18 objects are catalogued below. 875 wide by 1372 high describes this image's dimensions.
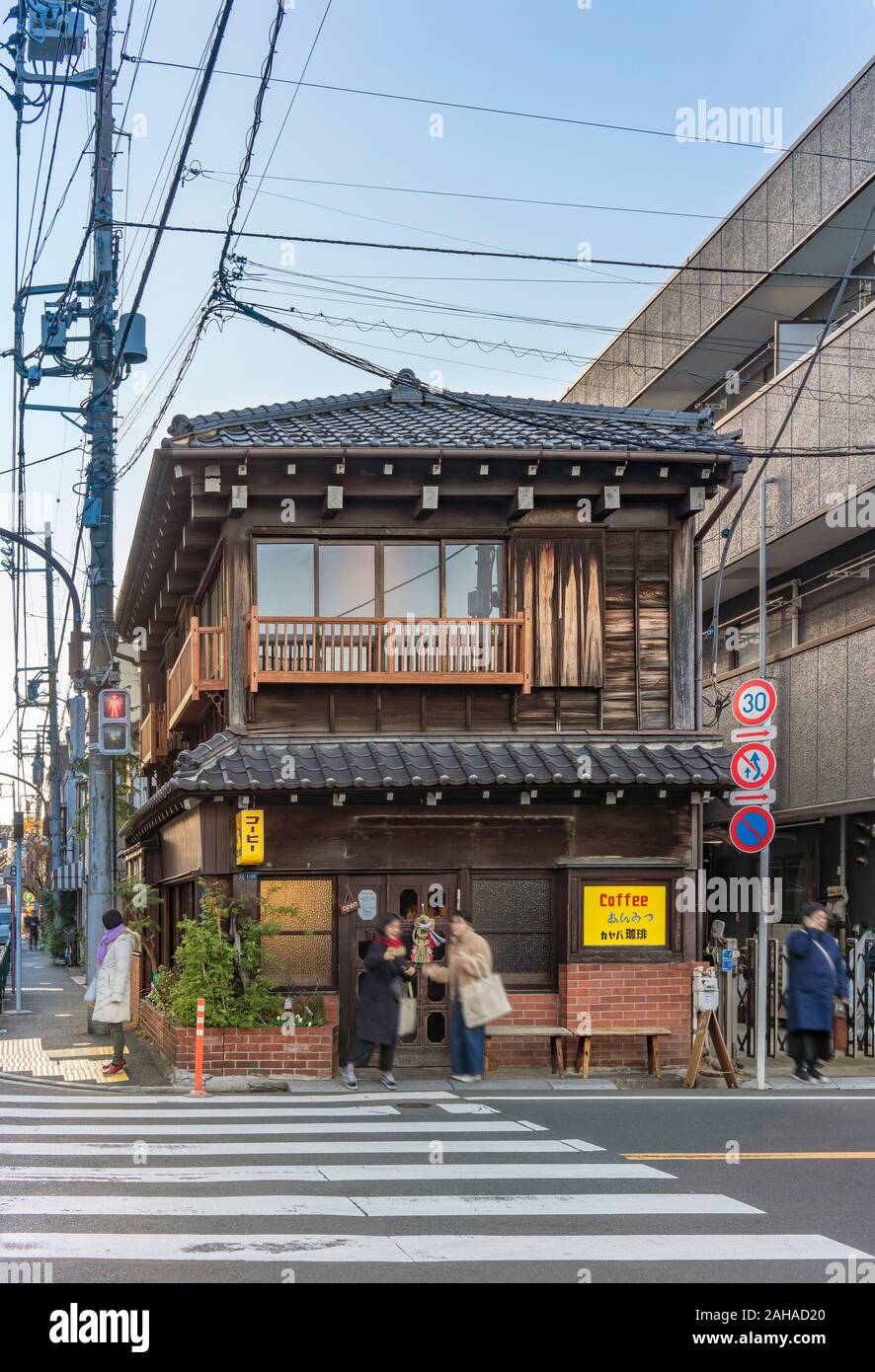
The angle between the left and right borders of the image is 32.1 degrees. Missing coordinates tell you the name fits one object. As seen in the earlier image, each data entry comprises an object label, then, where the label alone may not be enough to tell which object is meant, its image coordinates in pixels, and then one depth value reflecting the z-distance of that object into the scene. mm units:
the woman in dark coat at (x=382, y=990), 15867
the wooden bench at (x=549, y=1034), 17875
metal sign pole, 16984
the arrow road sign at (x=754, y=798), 17438
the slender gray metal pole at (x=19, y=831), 29558
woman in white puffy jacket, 17906
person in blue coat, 13852
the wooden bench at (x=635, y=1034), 18016
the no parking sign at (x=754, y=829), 17203
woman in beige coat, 14016
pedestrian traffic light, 19906
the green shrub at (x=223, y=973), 17547
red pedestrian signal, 20094
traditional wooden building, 18516
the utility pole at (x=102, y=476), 21219
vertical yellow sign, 17953
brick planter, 17375
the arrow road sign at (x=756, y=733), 17438
